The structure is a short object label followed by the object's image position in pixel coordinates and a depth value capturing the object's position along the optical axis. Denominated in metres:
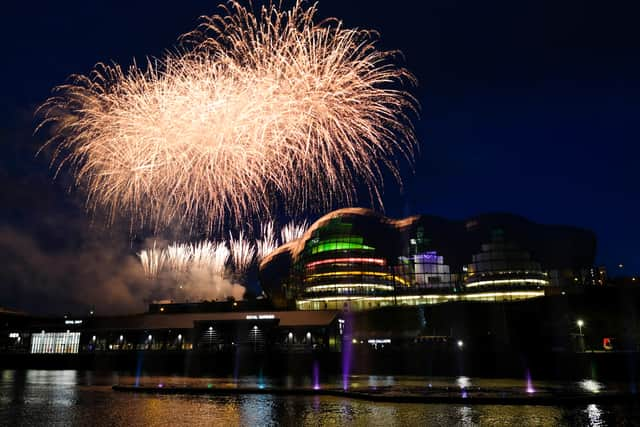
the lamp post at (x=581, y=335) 53.24
